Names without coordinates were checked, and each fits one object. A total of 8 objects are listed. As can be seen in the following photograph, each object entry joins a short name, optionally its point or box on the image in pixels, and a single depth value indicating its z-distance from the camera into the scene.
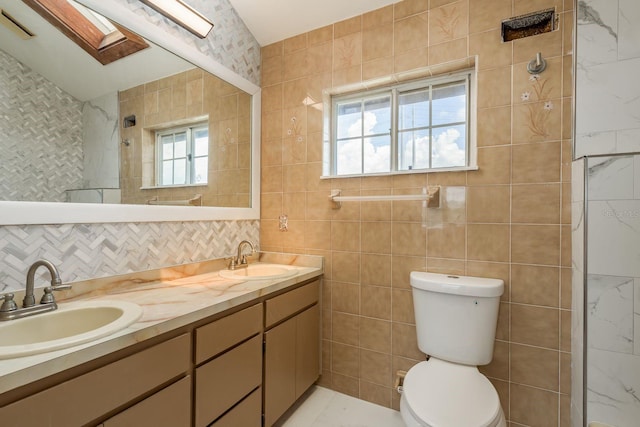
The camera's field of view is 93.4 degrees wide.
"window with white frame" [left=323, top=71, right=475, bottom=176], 1.77
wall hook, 1.45
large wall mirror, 1.13
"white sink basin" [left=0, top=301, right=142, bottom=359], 0.89
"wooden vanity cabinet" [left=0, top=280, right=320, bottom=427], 0.79
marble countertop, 0.73
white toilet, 1.17
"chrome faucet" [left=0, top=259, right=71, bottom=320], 1.02
